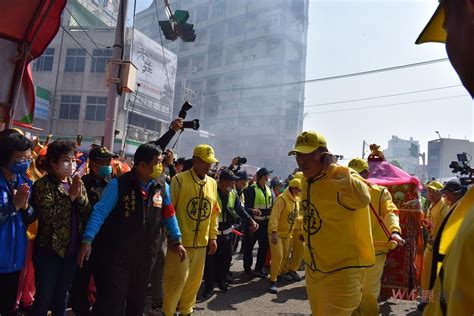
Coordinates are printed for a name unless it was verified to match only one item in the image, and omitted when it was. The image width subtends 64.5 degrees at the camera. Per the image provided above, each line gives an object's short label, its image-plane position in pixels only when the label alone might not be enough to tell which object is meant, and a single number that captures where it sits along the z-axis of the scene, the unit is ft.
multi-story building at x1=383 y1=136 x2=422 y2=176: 206.97
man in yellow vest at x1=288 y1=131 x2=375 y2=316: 10.48
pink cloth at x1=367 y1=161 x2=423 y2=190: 19.02
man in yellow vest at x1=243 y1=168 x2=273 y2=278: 24.62
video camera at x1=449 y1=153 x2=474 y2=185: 17.79
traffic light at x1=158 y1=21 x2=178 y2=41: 31.57
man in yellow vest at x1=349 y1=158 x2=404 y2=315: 14.47
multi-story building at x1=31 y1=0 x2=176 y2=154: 105.91
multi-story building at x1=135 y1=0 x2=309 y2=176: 175.63
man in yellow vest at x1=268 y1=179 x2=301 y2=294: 21.02
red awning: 11.05
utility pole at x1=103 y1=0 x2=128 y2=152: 23.61
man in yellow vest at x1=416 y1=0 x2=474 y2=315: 2.80
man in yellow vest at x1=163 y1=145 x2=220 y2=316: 13.82
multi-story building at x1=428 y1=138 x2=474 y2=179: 158.71
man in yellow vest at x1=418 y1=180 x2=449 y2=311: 22.38
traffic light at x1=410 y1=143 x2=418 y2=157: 145.70
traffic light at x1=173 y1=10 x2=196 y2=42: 31.60
